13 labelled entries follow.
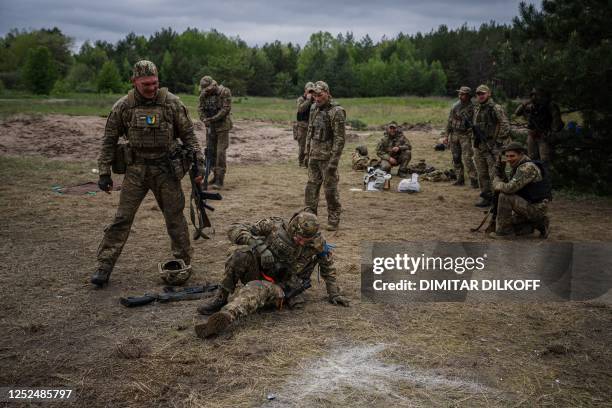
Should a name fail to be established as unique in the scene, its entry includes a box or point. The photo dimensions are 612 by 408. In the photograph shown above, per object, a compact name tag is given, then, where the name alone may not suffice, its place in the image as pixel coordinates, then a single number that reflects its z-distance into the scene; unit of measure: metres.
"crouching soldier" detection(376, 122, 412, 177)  14.39
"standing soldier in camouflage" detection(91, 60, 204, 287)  6.21
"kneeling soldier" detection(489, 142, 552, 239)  8.40
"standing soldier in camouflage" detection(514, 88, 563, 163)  11.27
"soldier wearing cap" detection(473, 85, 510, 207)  10.97
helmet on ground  6.45
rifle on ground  5.94
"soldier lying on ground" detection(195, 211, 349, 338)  5.48
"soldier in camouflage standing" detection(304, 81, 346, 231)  8.82
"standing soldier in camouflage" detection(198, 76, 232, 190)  12.07
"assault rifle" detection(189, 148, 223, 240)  6.65
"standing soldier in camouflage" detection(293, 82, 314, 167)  14.27
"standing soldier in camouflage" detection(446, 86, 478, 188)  12.52
